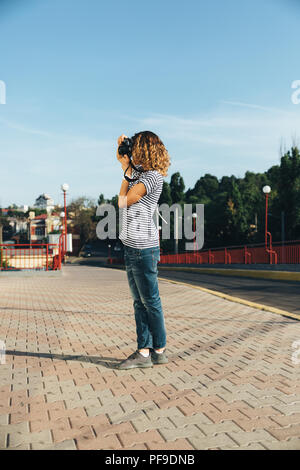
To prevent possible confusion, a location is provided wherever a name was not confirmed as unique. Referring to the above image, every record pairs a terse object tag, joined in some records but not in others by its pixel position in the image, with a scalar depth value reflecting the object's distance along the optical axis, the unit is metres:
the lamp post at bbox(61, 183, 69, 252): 17.90
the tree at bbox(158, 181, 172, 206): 63.69
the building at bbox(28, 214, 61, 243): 97.65
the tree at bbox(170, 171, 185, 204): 66.14
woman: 3.24
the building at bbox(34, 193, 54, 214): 143.38
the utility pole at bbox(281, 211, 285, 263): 30.30
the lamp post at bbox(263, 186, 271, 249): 19.61
